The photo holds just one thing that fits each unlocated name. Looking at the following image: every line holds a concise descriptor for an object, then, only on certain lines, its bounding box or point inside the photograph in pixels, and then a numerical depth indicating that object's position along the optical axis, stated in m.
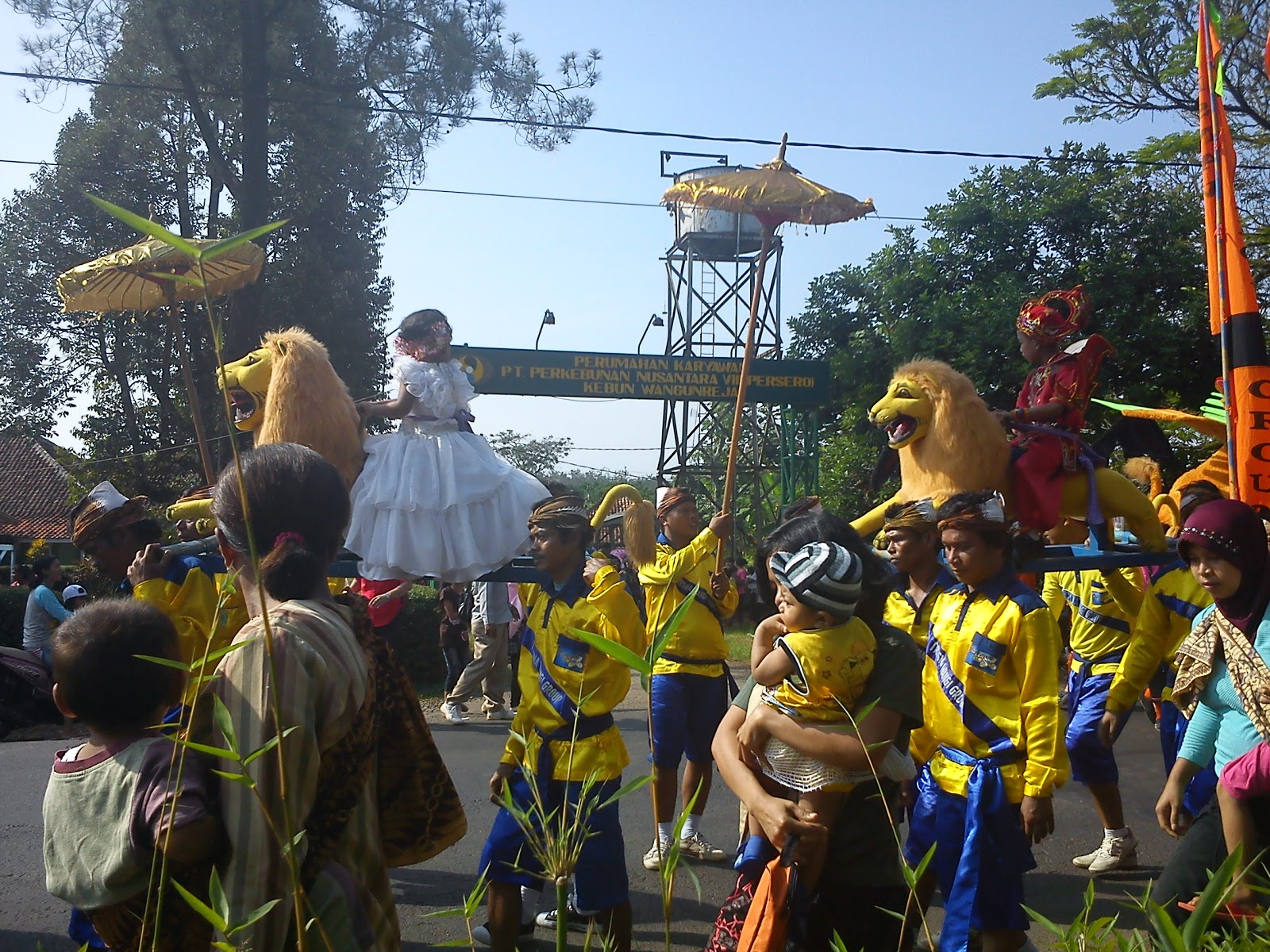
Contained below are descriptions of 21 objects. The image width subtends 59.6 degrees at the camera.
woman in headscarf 2.86
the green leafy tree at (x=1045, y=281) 13.97
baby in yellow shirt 2.48
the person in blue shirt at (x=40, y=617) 9.77
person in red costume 4.96
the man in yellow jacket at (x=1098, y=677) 5.12
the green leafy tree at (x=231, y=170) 12.33
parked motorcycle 9.13
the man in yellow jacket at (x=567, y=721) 3.56
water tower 16.62
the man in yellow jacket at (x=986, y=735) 3.10
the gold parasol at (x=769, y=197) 4.85
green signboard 16.03
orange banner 4.58
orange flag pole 4.64
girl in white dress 4.17
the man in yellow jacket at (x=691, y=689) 5.19
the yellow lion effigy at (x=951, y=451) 4.84
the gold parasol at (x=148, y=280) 4.84
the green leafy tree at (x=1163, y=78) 13.88
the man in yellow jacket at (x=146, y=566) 4.18
